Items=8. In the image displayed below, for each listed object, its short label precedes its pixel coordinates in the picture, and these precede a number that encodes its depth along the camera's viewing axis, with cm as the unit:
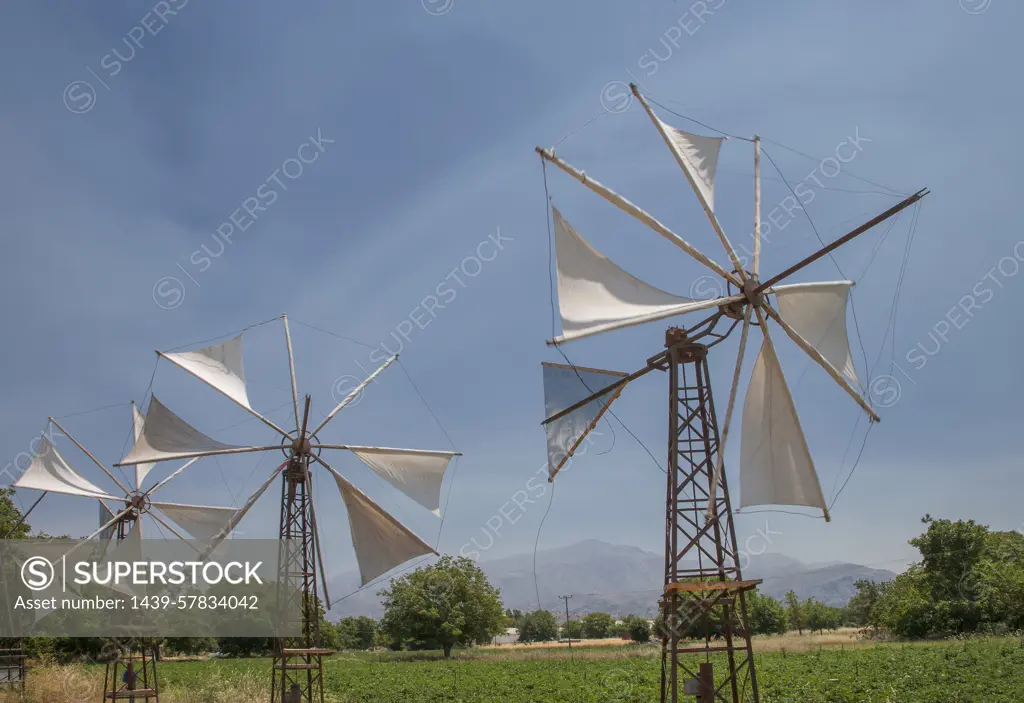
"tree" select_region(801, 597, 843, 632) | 10425
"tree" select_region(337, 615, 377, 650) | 10547
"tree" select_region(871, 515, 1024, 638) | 4341
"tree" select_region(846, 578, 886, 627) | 9894
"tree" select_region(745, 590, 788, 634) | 9219
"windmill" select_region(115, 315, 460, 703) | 1995
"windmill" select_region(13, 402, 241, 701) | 2667
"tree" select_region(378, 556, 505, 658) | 5709
